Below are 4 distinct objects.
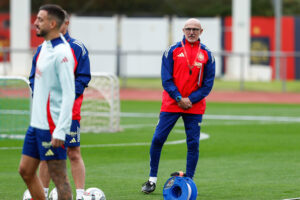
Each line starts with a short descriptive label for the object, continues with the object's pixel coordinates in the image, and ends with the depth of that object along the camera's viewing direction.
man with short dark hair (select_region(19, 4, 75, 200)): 13.16
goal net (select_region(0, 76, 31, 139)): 31.70
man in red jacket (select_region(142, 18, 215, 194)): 18.84
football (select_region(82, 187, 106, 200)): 16.22
